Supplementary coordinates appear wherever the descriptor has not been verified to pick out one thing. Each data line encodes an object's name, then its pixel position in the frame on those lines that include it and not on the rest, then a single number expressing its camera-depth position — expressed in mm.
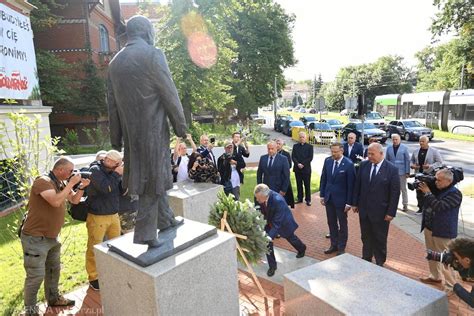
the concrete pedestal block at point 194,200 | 6285
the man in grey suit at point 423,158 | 8344
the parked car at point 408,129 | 25067
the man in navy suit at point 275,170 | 7816
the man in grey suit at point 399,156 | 8641
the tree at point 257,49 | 29641
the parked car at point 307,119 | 33000
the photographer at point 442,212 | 4637
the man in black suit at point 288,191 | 8477
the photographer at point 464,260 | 3211
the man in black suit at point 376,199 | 5242
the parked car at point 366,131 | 23609
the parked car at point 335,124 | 27356
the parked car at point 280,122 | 34822
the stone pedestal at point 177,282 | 3229
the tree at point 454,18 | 20500
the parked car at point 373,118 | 29062
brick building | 20844
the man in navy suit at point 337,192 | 6152
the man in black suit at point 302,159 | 9492
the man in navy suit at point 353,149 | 9109
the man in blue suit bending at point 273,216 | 5582
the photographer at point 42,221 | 4035
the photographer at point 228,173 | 8164
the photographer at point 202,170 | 7367
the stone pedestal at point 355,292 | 3201
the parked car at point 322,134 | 24906
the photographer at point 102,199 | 4902
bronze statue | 3123
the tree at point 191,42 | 17875
